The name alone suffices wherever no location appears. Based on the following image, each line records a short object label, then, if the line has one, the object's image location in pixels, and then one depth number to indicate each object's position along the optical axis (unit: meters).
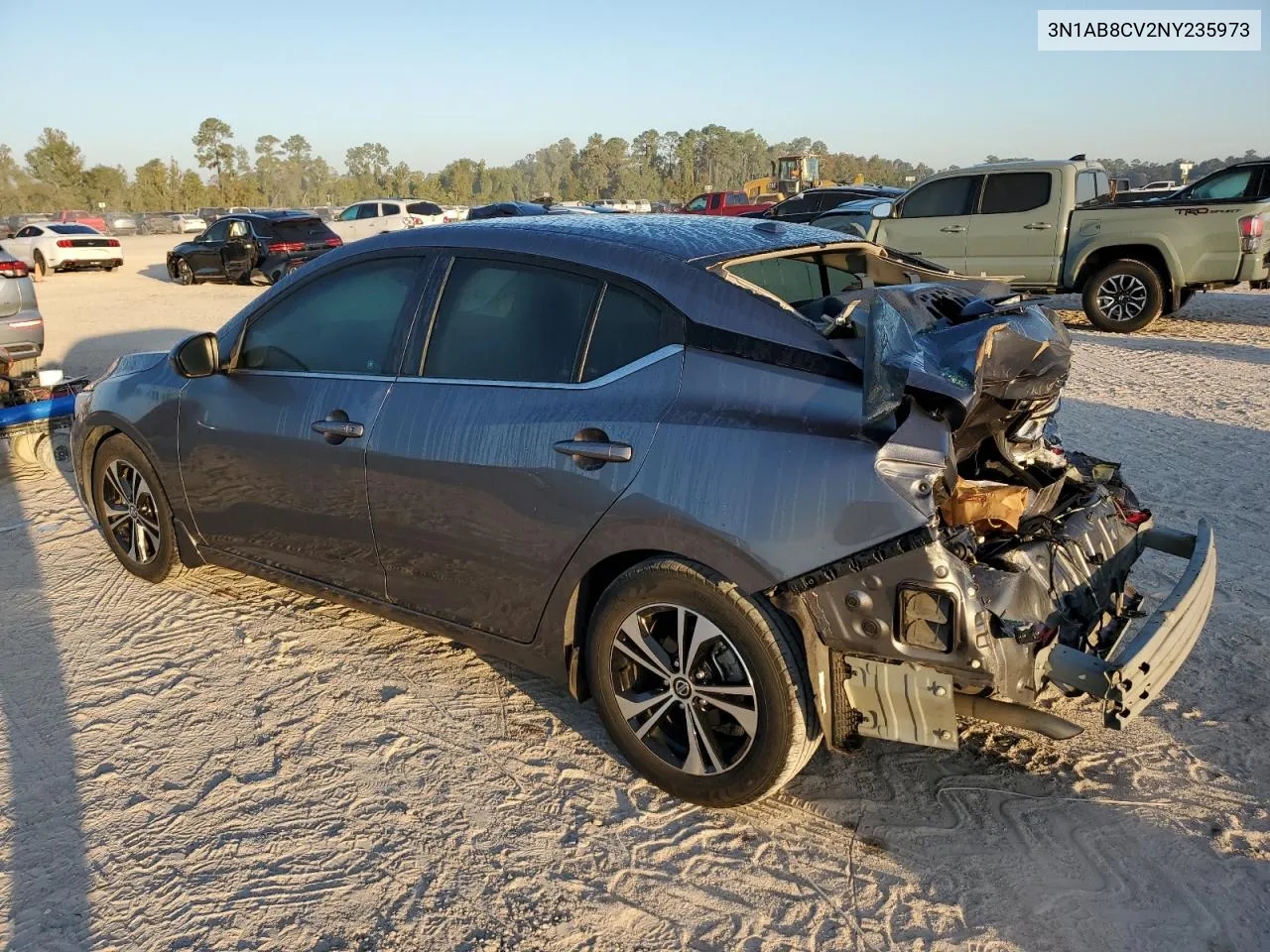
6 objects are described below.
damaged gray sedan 2.62
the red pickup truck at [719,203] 26.80
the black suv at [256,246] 20.12
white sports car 25.66
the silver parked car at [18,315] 8.60
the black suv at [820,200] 20.08
